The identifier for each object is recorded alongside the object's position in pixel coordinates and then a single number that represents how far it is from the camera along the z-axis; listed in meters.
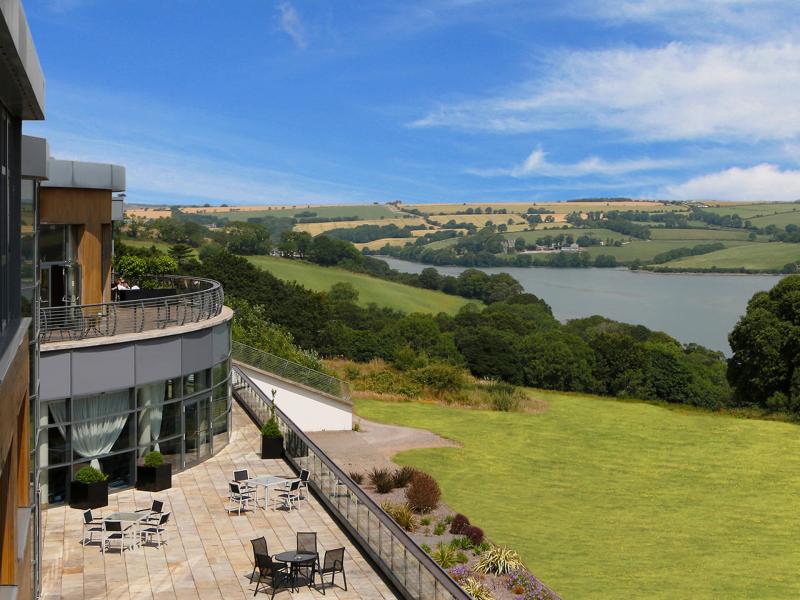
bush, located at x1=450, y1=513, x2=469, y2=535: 23.73
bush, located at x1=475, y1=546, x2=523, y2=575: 20.09
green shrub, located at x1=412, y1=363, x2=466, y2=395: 50.22
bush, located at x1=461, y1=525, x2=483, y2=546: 22.81
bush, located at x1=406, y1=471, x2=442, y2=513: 26.06
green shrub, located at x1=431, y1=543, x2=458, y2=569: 20.44
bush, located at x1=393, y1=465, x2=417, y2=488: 28.86
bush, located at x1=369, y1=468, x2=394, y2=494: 28.23
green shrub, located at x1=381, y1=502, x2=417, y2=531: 23.75
